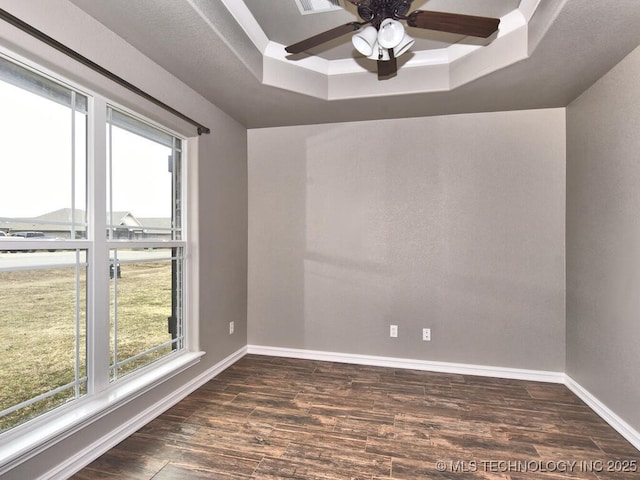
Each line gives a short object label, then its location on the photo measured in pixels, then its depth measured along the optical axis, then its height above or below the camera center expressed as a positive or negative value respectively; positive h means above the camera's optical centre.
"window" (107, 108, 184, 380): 2.31 -0.02
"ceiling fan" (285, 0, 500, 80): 1.71 +1.06
